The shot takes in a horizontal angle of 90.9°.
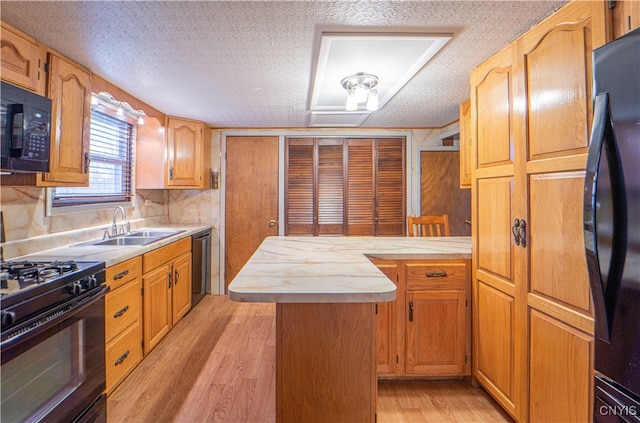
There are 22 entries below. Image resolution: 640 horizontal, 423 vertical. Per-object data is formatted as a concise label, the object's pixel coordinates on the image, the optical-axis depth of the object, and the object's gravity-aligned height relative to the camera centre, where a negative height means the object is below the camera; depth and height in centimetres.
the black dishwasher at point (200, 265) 348 -57
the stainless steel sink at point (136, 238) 263 -20
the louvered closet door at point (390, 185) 414 +44
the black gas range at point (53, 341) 120 -55
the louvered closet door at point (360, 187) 412 +41
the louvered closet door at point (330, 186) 412 +42
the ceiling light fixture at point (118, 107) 267 +101
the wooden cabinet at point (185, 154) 357 +73
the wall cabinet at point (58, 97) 166 +72
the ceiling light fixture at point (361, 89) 225 +97
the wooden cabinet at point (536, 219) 127 +1
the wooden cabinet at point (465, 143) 258 +64
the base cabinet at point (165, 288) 244 -63
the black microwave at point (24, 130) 147 +42
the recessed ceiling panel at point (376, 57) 174 +101
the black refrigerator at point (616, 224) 85 -1
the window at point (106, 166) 262 +48
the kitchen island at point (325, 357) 125 -56
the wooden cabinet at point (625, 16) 103 +70
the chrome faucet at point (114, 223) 286 -7
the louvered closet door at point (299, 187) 412 +40
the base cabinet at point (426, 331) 206 -73
